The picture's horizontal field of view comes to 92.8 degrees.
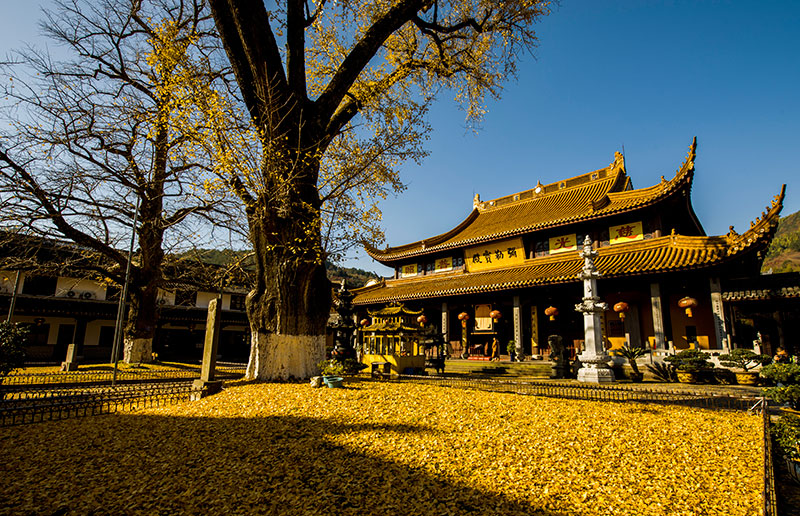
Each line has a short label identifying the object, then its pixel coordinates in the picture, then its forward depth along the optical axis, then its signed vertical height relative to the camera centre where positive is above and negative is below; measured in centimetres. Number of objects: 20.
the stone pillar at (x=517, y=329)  1716 -6
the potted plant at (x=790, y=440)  420 -119
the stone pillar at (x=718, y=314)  1248 +58
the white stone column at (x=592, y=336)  1142 -20
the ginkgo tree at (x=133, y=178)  1009 +422
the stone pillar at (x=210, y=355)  751 -68
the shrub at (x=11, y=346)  838 -63
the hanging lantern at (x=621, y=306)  1414 +87
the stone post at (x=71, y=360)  1320 -142
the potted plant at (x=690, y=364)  1145 -97
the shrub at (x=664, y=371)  1220 -131
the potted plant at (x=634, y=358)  1251 -92
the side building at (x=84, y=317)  2038 +16
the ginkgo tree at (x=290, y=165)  817 +363
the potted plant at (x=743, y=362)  1079 -86
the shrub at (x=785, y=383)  483 -65
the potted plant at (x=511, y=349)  1788 -102
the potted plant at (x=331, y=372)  755 -101
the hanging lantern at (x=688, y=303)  1298 +94
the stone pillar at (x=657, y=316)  1359 +52
